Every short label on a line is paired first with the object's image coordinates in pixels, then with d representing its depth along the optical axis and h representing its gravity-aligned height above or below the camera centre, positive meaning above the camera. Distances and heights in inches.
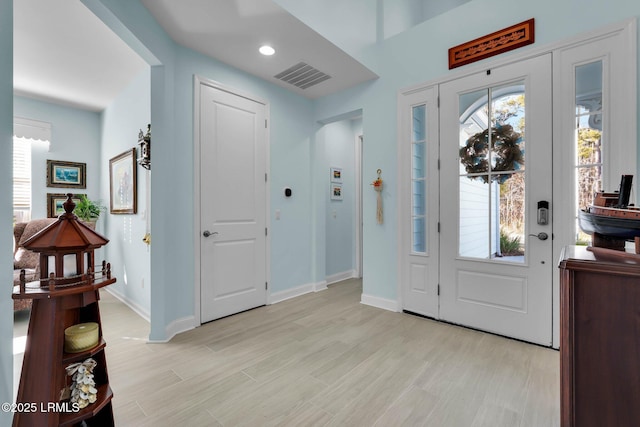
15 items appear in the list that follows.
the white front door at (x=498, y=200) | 96.0 +4.0
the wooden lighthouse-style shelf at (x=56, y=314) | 47.6 -16.6
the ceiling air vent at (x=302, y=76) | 126.0 +60.2
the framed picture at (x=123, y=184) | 135.5 +14.3
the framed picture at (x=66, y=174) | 169.0 +22.4
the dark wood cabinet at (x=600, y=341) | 30.6 -13.8
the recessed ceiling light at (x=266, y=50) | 109.1 +59.9
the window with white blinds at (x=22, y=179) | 162.4 +18.6
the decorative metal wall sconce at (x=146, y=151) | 109.0 +22.7
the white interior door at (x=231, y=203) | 116.6 +4.0
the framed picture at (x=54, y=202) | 169.3 +6.3
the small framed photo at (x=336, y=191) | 180.5 +12.7
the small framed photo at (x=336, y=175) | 179.8 +22.5
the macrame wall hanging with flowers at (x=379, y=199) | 133.3 +5.7
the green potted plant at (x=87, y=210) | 163.2 +1.7
